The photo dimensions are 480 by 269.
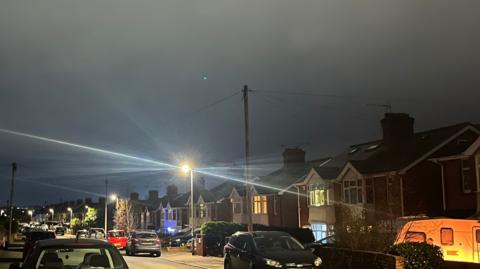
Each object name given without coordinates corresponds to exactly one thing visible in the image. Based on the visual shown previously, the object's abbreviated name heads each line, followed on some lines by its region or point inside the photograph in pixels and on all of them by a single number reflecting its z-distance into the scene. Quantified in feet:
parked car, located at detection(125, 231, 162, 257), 116.67
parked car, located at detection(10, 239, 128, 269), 28.94
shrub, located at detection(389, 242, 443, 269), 51.47
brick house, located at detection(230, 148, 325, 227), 167.94
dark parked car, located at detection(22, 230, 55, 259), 86.51
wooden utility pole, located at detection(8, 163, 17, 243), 219.84
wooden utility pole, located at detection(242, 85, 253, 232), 94.79
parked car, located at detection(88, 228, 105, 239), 152.56
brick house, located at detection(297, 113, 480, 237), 106.01
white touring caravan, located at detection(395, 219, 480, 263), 68.39
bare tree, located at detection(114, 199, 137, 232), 262.06
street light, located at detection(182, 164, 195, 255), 125.49
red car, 146.58
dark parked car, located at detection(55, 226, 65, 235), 271.94
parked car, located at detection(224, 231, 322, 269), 52.70
